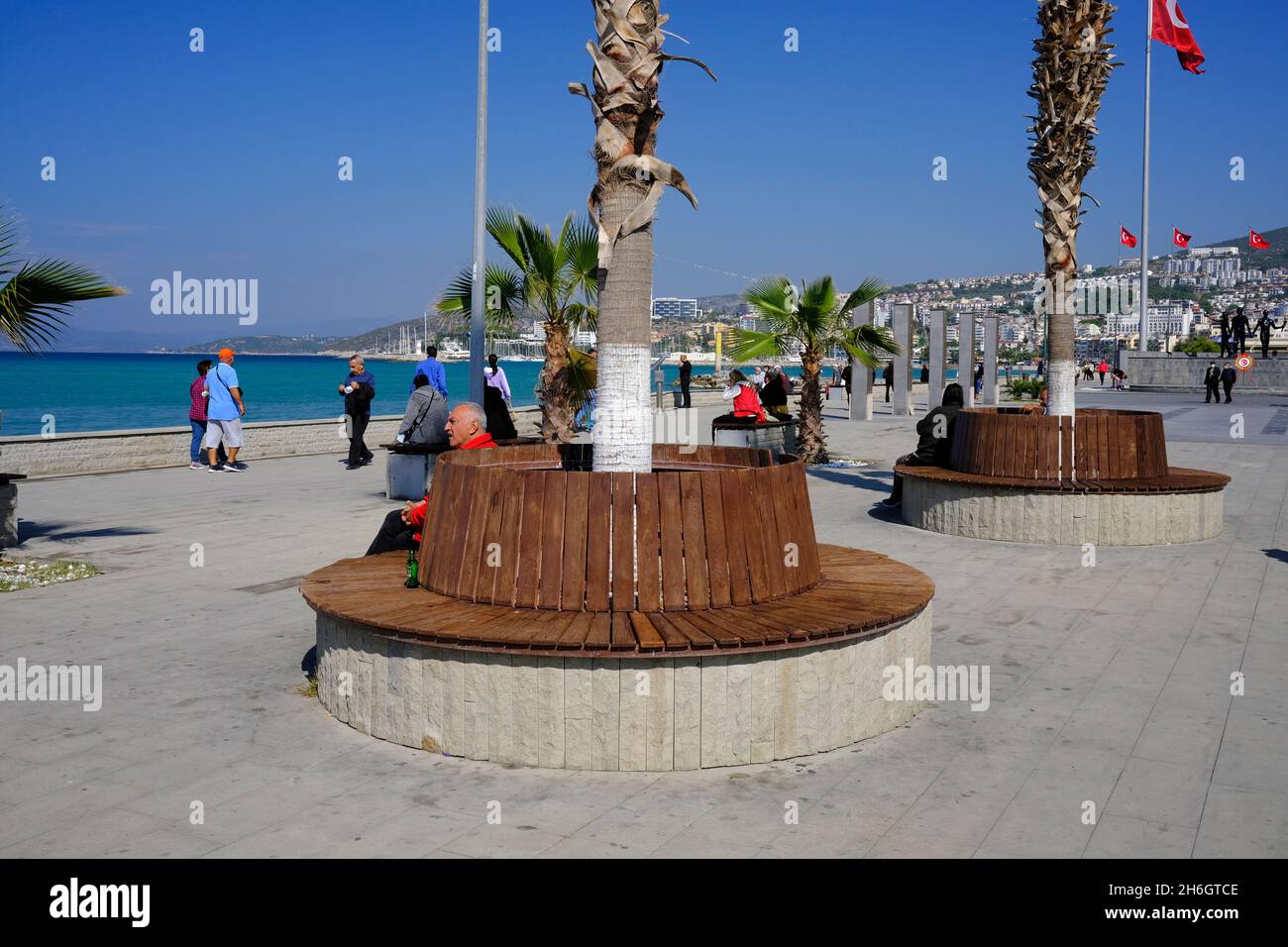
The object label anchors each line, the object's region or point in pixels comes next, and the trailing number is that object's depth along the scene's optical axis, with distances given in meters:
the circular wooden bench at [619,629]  5.06
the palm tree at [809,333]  17.77
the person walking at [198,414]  18.02
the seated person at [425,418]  13.72
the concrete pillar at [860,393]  29.76
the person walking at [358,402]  17.94
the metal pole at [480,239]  14.73
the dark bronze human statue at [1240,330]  44.28
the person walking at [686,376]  31.75
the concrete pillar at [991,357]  36.62
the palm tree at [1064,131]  12.81
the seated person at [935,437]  12.95
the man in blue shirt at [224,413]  17.30
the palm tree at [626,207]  5.92
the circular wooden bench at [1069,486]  11.31
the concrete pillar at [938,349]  32.19
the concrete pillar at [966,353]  32.78
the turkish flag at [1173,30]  26.22
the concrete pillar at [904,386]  31.70
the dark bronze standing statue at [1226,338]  46.19
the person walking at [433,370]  16.31
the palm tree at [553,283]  15.32
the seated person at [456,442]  7.21
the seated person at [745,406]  18.11
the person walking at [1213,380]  38.28
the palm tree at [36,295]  9.54
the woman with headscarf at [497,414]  16.36
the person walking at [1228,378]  38.16
